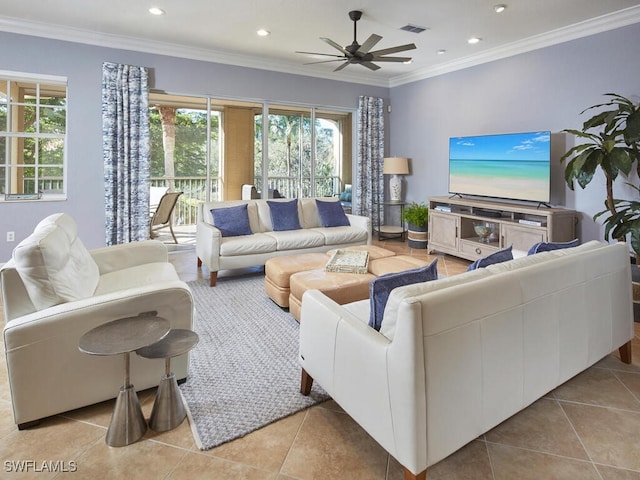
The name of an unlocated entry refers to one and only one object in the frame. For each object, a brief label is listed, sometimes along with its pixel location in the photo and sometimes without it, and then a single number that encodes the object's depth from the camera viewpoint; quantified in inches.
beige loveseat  169.0
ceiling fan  150.6
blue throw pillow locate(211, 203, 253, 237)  180.4
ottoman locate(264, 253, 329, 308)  134.3
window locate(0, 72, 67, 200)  184.4
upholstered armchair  73.0
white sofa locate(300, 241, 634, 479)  55.9
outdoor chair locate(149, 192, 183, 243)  223.0
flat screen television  180.4
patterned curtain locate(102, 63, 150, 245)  196.9
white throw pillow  75.1
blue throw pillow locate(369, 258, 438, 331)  68.7
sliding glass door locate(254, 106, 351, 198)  251.8
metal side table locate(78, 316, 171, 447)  67.7
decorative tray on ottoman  131.3
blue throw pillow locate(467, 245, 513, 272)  79.9
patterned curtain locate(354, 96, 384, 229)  274.1
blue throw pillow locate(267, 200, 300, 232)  197.6
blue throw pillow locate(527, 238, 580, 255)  93.0
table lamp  263.4
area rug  78.1
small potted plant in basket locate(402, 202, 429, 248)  242.1
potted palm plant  131.0
